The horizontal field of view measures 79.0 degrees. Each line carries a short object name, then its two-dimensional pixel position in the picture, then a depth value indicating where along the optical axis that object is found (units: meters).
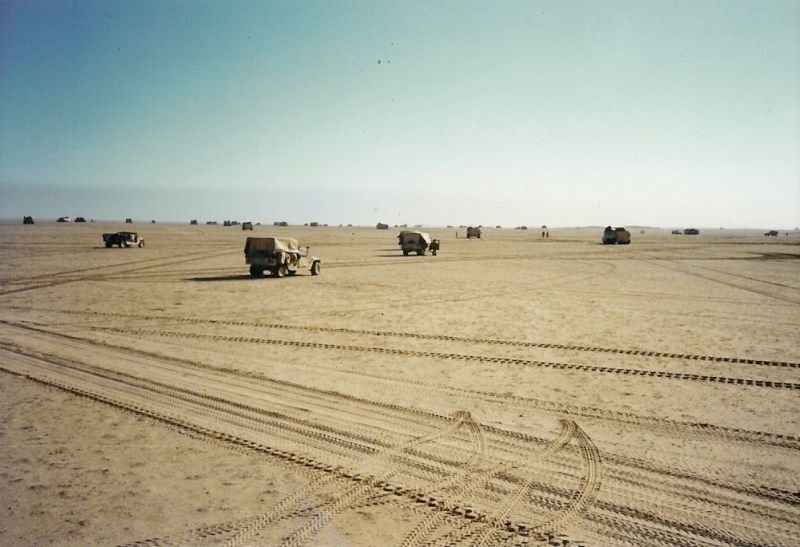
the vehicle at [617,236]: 57.84
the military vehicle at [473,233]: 75.11
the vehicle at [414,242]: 38.22
